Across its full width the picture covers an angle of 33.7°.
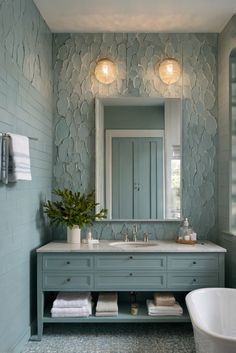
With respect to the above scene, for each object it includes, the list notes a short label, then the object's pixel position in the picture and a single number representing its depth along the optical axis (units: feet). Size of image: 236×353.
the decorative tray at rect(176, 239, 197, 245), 11.97
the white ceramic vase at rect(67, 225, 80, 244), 11.93
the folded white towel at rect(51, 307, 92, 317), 10.86
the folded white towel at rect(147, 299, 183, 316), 10.96
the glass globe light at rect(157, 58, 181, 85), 12.77
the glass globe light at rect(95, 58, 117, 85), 12.80
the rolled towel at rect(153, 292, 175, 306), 11.10
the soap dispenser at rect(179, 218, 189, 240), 12.26
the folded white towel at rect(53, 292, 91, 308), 10.93
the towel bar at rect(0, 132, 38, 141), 8.50
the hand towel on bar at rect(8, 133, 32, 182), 8.66
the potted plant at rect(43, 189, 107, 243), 11.82
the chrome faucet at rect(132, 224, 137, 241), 12.68
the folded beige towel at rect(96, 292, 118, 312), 11.01
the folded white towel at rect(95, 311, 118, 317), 10.94
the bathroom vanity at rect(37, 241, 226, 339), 10.92
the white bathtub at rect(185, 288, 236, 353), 9.80
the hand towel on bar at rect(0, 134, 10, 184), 8.23
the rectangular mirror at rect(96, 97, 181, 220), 12.80
